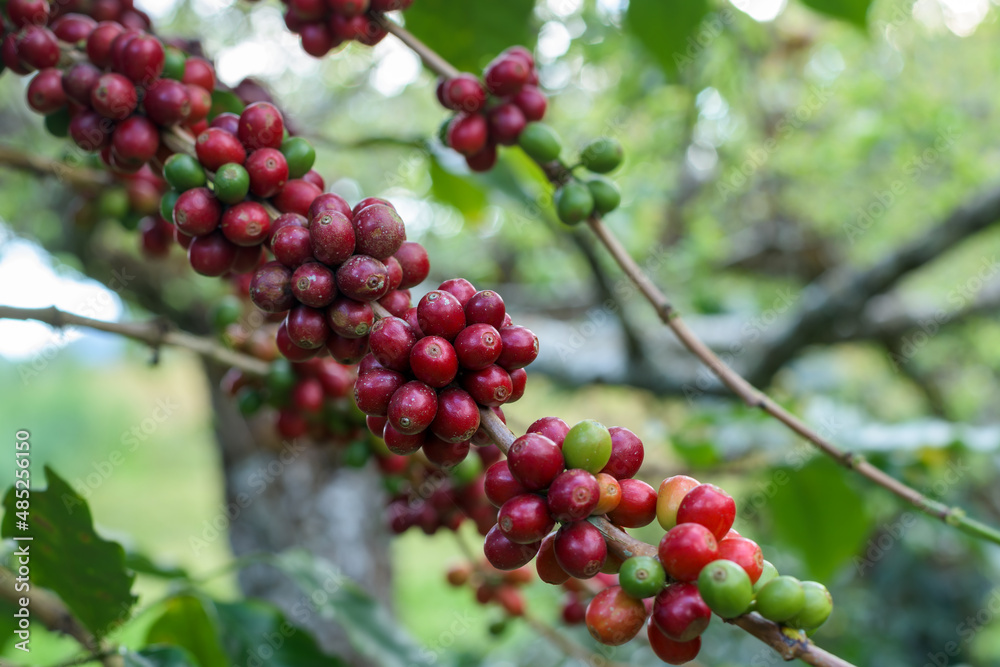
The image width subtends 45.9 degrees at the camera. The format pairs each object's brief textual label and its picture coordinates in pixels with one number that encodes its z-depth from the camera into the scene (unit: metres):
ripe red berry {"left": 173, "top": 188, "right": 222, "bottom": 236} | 0.36
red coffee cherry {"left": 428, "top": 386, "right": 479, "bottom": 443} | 0.32
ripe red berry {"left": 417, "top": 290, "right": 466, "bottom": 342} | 0.33
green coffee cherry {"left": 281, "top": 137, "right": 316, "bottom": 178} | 0.38
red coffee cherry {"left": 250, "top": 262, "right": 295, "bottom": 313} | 0.34
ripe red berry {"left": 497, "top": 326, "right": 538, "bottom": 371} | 0.33
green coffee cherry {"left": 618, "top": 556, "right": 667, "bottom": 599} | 0.30
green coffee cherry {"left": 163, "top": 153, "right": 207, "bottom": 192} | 0.36
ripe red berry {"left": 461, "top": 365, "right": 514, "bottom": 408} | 0.33
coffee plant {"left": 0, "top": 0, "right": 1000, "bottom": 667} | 0.31
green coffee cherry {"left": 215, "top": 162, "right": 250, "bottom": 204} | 0.36
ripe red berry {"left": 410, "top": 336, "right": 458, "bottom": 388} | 0.32
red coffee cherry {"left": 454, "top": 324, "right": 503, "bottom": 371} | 0.32
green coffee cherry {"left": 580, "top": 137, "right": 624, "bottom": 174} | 0.44
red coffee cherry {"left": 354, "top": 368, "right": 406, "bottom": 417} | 0.32
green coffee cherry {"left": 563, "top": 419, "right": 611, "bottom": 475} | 0.32
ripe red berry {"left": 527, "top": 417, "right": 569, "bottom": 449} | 0.33
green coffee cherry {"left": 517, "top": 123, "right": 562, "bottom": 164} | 0.44
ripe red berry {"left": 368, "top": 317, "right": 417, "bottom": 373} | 0.32
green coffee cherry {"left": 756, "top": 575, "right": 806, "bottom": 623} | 0.29
